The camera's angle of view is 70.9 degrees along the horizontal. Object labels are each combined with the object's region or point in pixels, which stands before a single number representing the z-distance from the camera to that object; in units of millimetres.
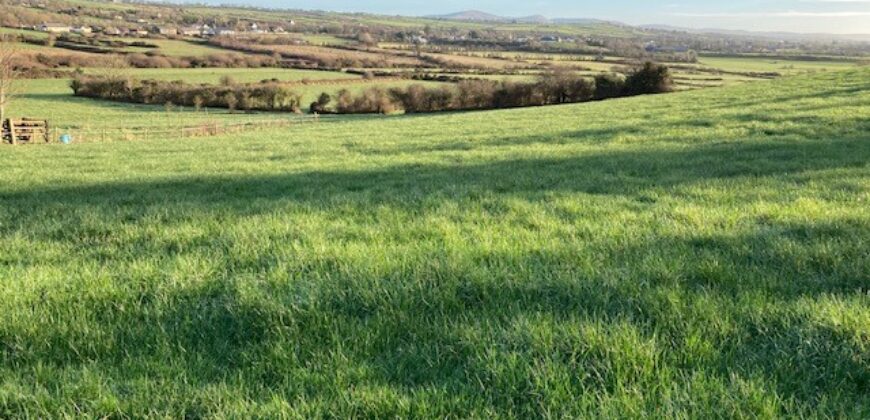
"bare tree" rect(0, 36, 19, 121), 49162
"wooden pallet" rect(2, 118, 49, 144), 40875
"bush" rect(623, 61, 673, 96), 70062
